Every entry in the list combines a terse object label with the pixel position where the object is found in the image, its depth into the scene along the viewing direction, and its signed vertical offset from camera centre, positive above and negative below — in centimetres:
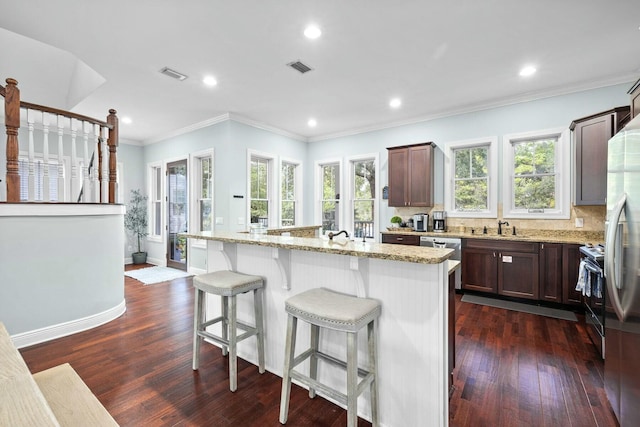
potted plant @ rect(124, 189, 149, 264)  663 -20
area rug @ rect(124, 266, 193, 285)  523 -123
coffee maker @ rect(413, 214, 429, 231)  501 -20
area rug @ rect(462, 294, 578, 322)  360 -130
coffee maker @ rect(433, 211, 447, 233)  486 -20
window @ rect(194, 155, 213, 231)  566 +39
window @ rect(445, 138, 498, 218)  457 +52
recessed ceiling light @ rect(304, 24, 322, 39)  266 +167
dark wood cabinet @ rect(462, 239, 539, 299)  387 -80
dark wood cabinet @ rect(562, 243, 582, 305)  358 -79
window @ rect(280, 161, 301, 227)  634 +38
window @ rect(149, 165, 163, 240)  676 +24
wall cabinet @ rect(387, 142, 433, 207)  491 +61
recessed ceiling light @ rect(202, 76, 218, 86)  370 +168
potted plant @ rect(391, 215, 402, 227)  526 -18
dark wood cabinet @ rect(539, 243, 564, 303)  369 -79
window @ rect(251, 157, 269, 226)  569 +40
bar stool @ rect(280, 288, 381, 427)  153 -68
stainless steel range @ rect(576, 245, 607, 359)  263 -76
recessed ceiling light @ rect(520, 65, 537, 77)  342 +168
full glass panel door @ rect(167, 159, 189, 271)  610 -5
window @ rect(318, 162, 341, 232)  635 +34
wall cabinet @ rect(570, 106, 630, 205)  339 +73
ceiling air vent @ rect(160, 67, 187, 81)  348 +168
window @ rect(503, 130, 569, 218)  411 +52
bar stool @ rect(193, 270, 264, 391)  214 -79
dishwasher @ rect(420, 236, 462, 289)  433 -51
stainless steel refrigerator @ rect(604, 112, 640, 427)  145 -33
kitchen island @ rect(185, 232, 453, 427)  160 -57
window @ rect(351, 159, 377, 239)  591 +28
